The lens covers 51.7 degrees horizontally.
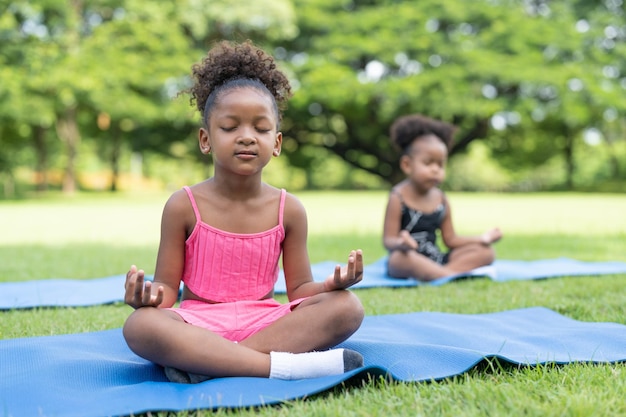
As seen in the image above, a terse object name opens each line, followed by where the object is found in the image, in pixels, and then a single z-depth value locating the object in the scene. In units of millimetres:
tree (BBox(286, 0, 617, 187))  18594
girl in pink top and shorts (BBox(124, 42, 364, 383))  2033
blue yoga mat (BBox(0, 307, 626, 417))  1821
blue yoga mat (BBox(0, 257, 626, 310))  3678
